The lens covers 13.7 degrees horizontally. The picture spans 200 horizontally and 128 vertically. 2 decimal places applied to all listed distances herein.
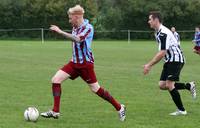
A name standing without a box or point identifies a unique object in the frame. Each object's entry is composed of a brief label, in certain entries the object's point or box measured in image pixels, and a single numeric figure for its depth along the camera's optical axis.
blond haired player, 14.90
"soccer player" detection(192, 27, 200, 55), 43.21
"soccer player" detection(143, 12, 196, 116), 15.67
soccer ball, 14.90
